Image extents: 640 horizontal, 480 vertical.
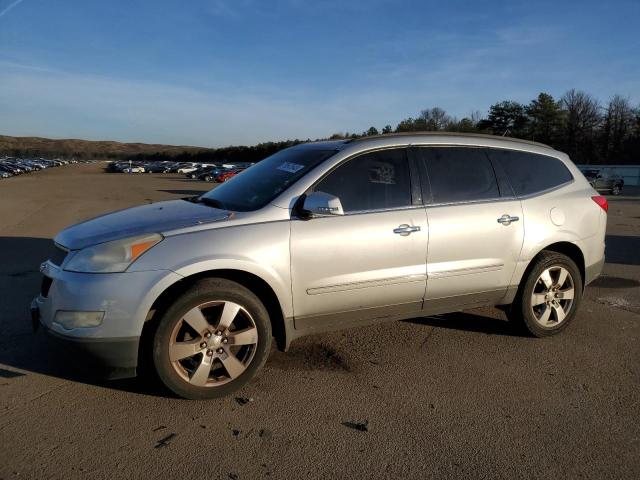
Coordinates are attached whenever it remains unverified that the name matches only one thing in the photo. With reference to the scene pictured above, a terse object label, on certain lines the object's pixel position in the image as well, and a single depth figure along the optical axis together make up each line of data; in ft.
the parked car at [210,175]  167.25
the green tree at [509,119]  233.14
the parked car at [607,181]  101.59
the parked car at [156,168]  275.06
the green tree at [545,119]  232.12
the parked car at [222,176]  152.61
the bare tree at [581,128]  242.37
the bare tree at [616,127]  231.77
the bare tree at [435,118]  279.67
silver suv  10.40
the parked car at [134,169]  257.24
